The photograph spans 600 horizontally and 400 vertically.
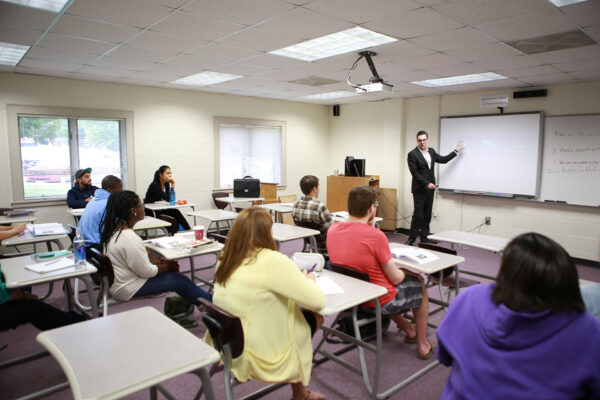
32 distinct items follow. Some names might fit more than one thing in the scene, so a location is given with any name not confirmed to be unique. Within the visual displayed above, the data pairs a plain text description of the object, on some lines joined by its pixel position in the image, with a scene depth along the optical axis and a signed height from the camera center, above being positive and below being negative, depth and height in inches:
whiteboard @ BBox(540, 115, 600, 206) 212.2 -0.2
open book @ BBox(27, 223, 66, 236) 148.1 -28.2
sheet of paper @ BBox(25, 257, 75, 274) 96.3 -27.5
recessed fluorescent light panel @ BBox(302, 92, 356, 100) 281.1 +48.0
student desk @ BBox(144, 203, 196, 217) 210.5 -26.3
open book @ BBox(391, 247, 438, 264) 108.0 -27.5
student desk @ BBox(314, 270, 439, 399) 77.2 -35.5
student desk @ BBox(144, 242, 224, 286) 114.7 -28.4
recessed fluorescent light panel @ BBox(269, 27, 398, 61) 140.5 +45.7
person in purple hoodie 41.9 -19.5
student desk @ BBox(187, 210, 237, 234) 185.5 -27.9
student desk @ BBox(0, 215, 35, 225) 172.4 -27.6
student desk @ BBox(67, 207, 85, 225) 196.8 -27.2
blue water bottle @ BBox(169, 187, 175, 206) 223.6 -22.3
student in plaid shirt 161.5 -21.6
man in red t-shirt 93.7 -23.5
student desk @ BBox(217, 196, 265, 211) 254.7 -27.0
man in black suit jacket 239.3 -16.6
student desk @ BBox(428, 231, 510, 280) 132.9 -29.5
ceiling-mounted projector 163.6 +33.6
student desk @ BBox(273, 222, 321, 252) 148.0 -29.5
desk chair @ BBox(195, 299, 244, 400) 66.5 -30.7
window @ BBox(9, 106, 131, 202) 212.8 +6.5
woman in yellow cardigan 68.6 -25.3
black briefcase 265.0 -19.8
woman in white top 107.3 -25.3
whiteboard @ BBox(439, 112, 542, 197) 233.6 +3.5
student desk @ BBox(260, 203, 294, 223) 210.2 -27.4
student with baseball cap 211.5 -17.8
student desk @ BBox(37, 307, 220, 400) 49.1 -28.1
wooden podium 287.1 -28.7
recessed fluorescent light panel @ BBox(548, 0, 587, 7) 105.2 +43.4
